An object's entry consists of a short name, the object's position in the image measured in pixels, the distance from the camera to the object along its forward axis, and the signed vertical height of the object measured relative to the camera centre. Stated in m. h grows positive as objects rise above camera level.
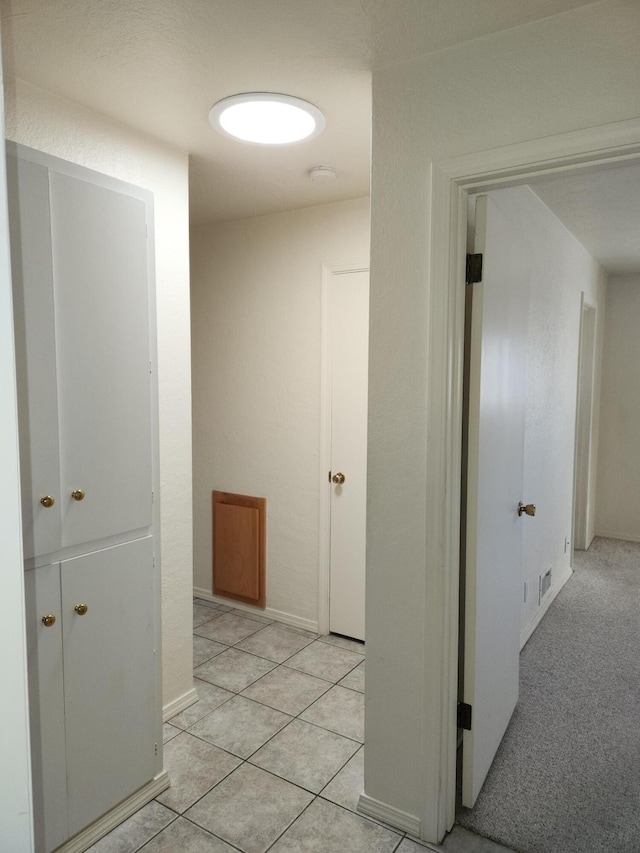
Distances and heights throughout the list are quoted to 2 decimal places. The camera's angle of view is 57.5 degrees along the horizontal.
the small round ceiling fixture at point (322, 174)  2.61 +0.94
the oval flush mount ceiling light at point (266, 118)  1.97 +0.94
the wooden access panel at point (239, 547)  3.61 -1.04
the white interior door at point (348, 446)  3.19 -0.36
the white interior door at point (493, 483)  1.84 -0.35
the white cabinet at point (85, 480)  1.66 -0.31
